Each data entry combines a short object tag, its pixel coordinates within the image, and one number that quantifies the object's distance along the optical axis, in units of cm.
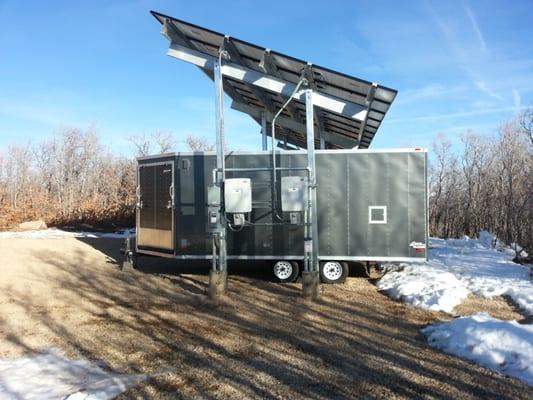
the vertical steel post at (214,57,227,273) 840
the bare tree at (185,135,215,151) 4700
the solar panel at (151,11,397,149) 812
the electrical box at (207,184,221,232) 824
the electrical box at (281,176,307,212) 823
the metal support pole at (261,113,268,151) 1202
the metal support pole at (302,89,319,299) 823
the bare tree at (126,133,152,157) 4323
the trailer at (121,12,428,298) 830
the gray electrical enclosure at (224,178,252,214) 830
